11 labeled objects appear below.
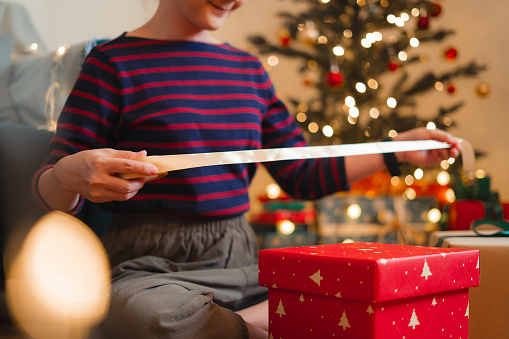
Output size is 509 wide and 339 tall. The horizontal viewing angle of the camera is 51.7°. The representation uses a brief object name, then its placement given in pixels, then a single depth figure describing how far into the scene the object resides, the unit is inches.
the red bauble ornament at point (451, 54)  86.3
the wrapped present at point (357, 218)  88.0
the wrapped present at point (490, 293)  29.2
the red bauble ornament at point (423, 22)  84.4
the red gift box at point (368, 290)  21.2
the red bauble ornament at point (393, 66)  84.6
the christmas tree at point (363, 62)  85.8
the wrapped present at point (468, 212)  58.8
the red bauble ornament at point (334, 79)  80.6
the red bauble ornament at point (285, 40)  90.7
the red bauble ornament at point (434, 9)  86.0
